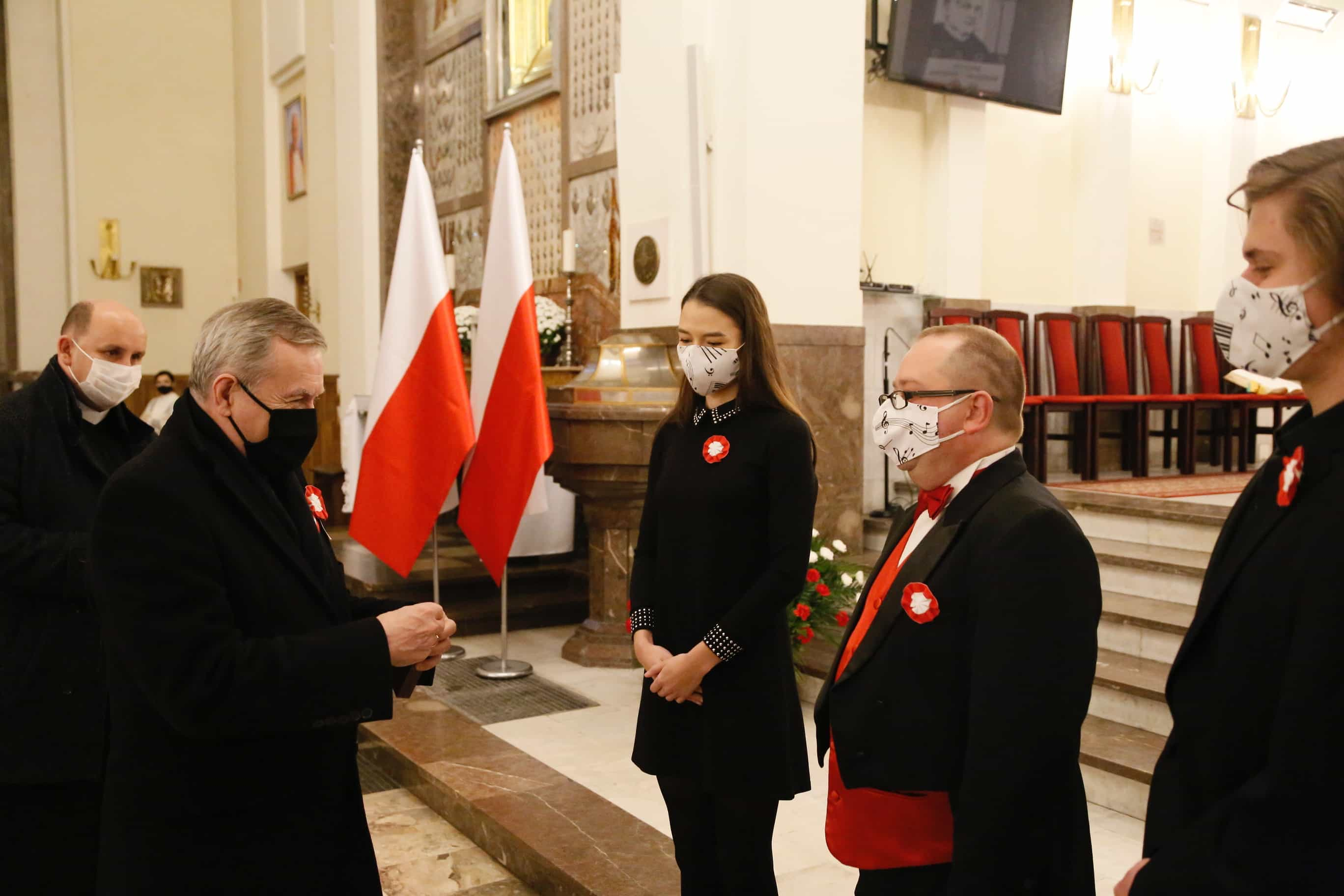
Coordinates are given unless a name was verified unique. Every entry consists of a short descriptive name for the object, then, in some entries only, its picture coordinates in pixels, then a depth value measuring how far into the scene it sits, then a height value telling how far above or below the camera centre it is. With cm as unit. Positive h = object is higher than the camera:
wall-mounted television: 668 +209
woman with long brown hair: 222 -46
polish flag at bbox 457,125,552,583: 487 -4
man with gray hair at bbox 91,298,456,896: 150 -38
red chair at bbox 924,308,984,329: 659 +39
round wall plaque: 604 +66
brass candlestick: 710 +35
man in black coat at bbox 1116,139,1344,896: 107 -27
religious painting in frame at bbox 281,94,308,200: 1102 +237
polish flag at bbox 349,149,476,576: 484 -18
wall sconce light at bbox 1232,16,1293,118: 852 +236
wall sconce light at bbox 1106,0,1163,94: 786 +238
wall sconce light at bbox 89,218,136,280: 1230 +145
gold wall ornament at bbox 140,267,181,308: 1259 +108
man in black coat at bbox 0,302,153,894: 229 -56
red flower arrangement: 455 -91
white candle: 684 +79
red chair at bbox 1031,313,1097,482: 716 +10
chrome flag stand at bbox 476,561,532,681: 505 -133
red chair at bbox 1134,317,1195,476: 737 +8
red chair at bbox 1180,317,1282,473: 754 -11
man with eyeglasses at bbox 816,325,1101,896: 146 -40
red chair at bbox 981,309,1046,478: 655 +17
